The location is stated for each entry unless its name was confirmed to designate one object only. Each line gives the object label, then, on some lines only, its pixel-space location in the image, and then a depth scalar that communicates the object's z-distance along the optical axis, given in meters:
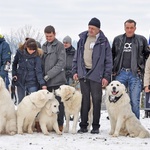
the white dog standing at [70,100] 11.75
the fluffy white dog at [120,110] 11.56
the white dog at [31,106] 11.34
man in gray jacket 11.98
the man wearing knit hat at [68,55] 16.44
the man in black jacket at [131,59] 12.13
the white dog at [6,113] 11.25
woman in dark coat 12.01
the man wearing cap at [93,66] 11.80
